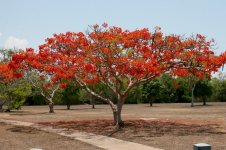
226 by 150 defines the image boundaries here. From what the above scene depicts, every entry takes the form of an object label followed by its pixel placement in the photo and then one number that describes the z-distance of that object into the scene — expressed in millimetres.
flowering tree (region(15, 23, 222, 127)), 20031
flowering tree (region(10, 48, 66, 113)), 22606
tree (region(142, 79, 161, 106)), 68188
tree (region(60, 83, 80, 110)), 57334
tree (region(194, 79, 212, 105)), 65312
